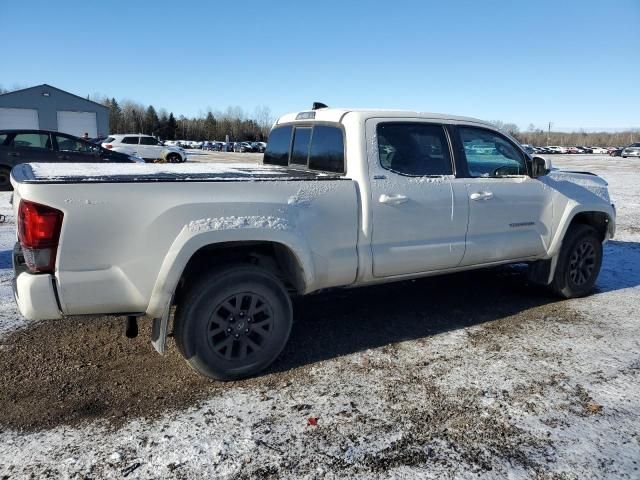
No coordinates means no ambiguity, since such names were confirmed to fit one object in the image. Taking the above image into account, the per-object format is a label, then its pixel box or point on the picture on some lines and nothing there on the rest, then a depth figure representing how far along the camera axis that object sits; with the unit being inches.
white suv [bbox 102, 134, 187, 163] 982.3
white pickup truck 113.0
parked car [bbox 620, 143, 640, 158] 1898.4
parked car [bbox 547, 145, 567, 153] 2996.1
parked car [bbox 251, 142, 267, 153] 2381.2
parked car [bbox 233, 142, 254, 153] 2340.1
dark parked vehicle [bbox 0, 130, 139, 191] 497.4
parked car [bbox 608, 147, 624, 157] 2204.6
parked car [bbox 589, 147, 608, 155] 2970.0
